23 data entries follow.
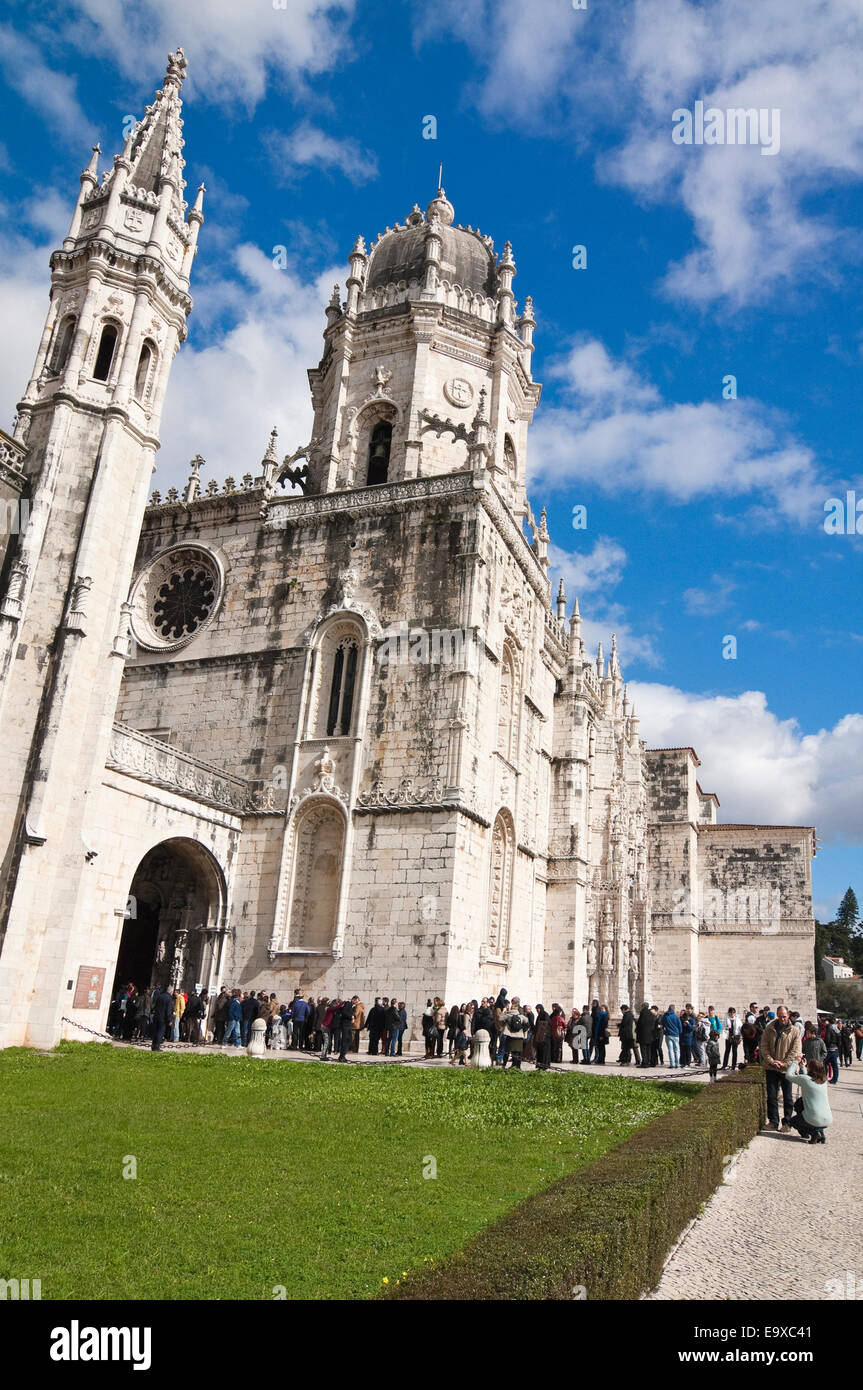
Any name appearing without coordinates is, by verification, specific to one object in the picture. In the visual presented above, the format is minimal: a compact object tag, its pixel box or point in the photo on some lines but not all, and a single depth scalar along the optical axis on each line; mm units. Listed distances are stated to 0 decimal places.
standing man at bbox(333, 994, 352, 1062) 19203
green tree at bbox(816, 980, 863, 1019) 86750
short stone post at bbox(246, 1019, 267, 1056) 18609
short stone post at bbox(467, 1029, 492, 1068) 19203
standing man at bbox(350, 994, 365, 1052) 20188
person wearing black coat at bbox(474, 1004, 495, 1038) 20156
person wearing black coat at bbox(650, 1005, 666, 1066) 22516
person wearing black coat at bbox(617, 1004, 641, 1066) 22281
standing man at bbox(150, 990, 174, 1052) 18734
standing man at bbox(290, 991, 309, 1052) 21438
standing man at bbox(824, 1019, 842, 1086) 23047
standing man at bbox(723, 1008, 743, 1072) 21778
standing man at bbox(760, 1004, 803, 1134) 14109
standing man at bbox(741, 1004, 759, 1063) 20406
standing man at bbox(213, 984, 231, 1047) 22391
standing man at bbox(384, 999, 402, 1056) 20422
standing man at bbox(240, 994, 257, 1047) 21206
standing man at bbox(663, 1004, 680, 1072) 22655
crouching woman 13094
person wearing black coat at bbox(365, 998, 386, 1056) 20562
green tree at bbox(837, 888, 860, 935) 125625
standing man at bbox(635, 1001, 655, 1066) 22125
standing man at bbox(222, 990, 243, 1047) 21625
